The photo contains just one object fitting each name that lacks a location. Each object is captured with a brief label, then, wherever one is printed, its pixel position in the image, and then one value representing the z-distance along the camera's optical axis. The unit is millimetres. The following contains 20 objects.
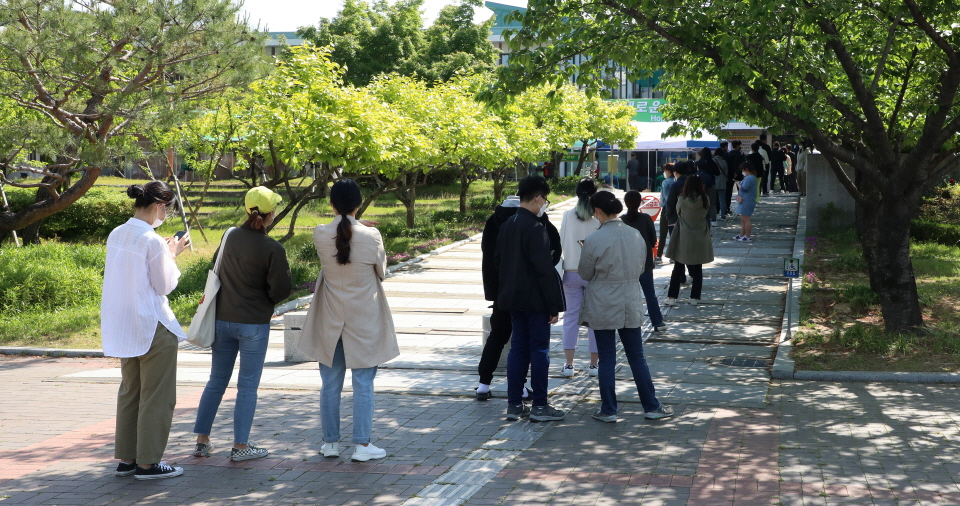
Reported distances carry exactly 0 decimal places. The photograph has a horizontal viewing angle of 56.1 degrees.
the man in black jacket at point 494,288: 7066
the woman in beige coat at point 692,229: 11078
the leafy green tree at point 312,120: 14453
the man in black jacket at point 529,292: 6500
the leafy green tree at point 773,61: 8789
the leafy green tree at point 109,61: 12023
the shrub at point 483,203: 28080
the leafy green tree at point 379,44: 38438
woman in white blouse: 5281
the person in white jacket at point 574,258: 8172
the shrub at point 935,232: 17062
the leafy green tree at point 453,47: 37531
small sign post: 10185
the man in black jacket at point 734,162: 20969
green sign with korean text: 41862
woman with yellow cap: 5590
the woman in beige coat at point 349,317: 5664
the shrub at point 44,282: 12430
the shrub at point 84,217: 22844
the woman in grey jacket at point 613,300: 6652
